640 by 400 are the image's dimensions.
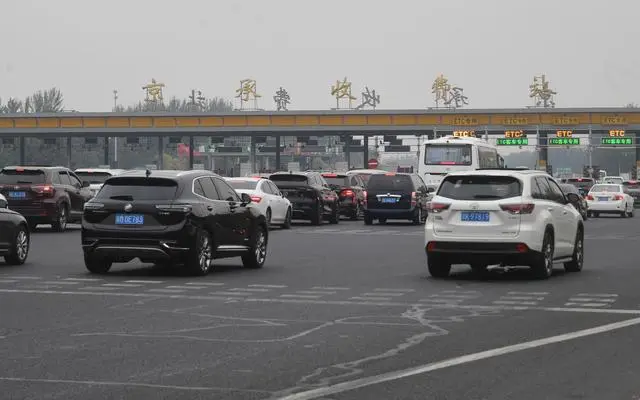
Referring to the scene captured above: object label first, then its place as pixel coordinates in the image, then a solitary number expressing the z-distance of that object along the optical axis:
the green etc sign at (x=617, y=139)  90.38
